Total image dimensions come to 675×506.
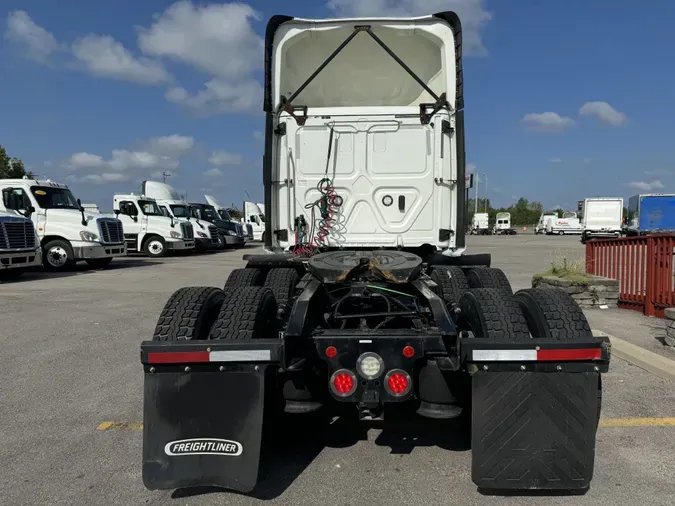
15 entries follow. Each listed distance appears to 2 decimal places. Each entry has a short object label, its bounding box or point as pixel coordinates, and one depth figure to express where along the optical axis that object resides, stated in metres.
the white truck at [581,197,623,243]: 39.56
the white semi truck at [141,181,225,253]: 25.33
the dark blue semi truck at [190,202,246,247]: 29.11
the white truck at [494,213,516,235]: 62.97
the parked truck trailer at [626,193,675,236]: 32.34
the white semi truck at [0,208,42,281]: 14.03
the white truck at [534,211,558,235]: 61.25
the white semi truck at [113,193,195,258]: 22.84
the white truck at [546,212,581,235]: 56.25
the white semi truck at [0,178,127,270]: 16.34
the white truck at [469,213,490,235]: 65.00
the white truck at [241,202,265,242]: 37.94
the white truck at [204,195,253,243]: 31.01
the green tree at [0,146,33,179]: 48.53
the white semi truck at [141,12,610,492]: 2.85
